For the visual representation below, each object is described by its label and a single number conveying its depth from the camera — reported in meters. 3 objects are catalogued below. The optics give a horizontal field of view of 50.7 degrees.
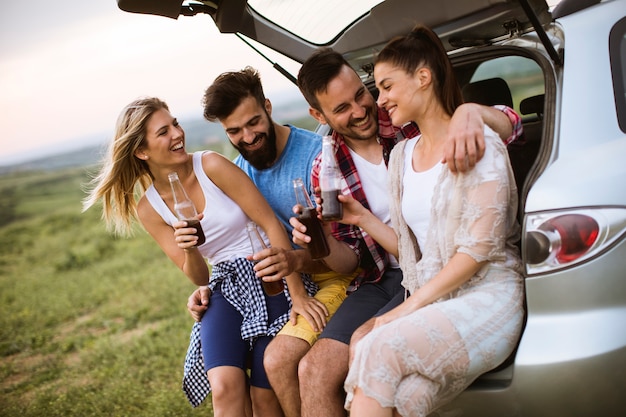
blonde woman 3.01
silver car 2.08
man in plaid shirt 2.98
